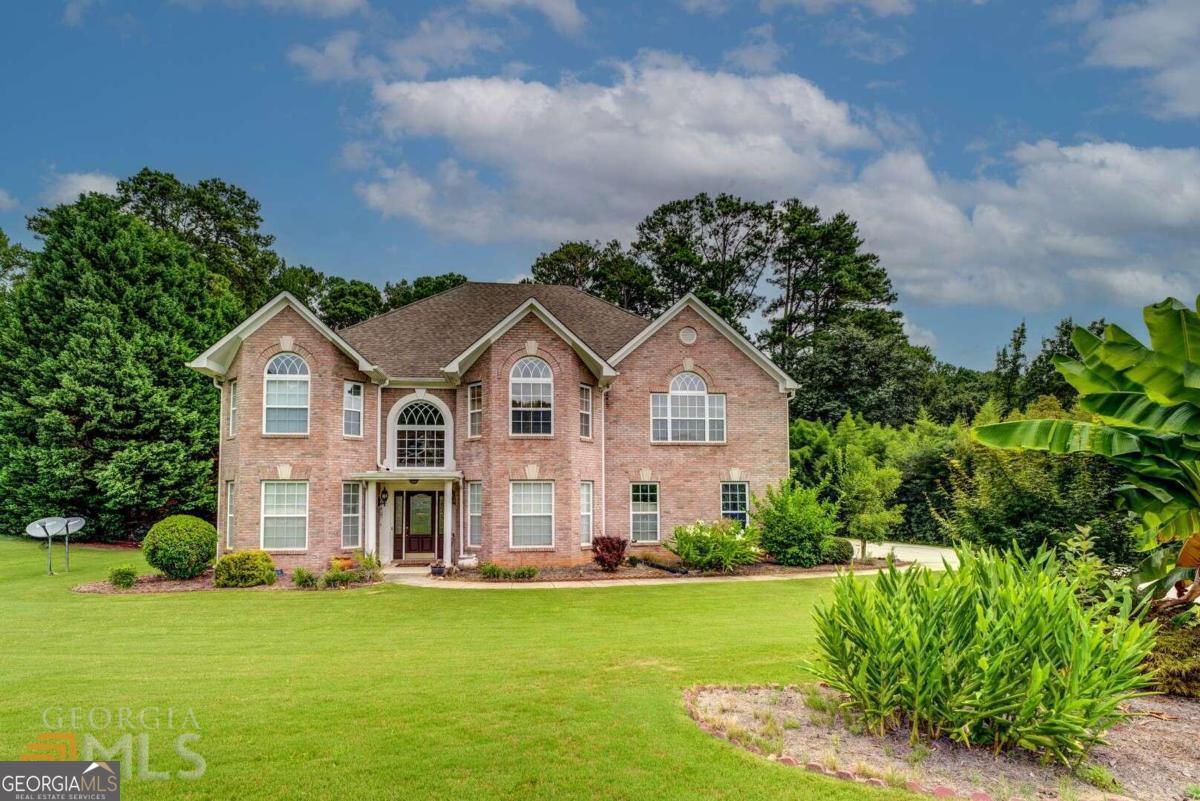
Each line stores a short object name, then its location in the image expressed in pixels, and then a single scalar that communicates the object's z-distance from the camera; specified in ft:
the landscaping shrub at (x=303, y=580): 64.54
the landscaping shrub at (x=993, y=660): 21.15
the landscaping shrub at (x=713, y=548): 72.23
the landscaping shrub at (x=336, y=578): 64.69
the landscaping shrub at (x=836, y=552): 77.82
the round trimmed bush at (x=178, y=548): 67.62
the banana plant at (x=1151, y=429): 28.12
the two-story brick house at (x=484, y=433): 73.67
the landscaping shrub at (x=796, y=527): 76.54
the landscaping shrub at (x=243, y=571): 65.36
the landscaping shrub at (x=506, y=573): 68.64
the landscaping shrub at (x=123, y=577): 64.23
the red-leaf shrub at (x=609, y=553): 73.05
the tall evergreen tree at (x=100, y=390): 99.40
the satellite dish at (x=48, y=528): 71.67
